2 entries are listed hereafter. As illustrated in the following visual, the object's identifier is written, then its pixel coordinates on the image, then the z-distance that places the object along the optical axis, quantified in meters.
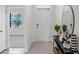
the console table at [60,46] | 1.93
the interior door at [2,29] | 1.91
